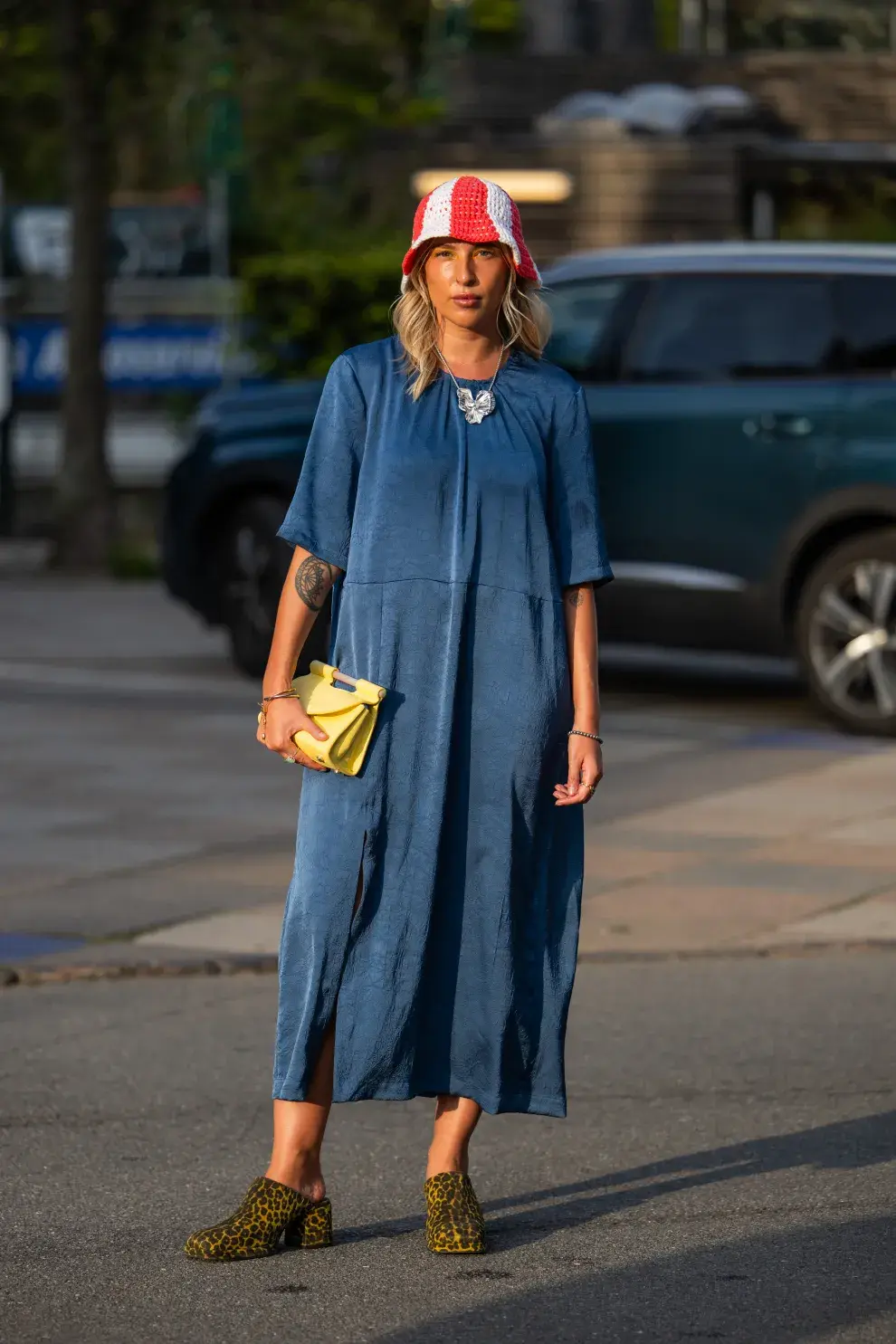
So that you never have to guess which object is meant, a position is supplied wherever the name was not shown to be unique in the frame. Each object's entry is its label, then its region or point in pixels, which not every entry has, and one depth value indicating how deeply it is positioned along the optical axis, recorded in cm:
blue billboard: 2742
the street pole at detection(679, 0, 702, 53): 2895
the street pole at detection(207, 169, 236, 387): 2716
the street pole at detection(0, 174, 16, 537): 2494
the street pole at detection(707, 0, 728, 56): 2942
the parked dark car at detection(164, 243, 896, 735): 1141
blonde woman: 461
